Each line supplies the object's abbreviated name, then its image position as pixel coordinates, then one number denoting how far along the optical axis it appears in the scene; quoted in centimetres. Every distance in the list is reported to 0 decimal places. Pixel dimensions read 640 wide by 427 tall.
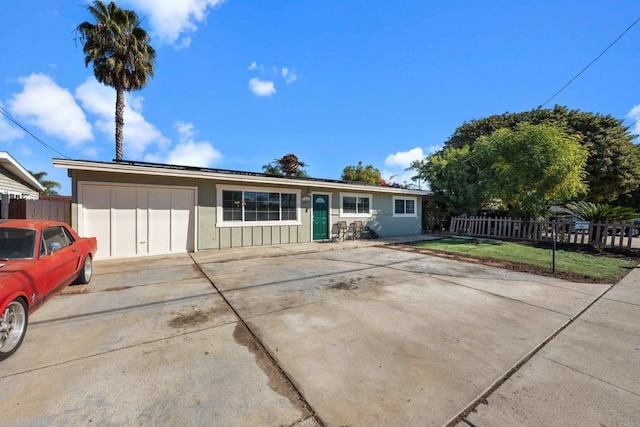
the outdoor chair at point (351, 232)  1248
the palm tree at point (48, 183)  2677
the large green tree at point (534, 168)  1032
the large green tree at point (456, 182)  1445
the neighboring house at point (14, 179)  869
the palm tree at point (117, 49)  1202
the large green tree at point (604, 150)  1802
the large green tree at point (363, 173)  3064
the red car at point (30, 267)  264
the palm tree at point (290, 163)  2295
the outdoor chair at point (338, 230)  1213
